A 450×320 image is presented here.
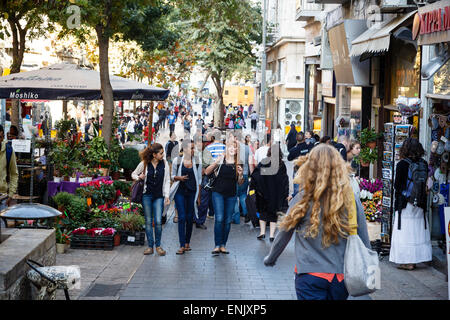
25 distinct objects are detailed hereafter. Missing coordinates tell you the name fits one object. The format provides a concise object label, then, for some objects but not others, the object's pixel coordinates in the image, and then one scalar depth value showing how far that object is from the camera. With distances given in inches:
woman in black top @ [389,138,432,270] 364.8
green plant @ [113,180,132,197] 548.1
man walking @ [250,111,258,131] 1861.5
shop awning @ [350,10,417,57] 518.9
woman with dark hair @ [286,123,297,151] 1000.1
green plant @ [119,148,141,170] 654.5
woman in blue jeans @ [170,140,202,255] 402.9
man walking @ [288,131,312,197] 615.6
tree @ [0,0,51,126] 574.9
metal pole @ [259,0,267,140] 1467.2
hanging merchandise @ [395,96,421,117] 435.2
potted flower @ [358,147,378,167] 576.1
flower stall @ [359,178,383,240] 451.5
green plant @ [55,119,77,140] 644.8
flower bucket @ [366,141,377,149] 587.5
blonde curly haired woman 184.9
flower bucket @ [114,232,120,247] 423.5
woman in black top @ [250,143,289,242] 453.1
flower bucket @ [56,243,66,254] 395.5
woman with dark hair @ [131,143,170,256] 393.1
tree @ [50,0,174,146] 467.5
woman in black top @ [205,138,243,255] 397.7
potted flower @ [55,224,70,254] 395.9
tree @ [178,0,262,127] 1531.7
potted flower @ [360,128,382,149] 585.9
